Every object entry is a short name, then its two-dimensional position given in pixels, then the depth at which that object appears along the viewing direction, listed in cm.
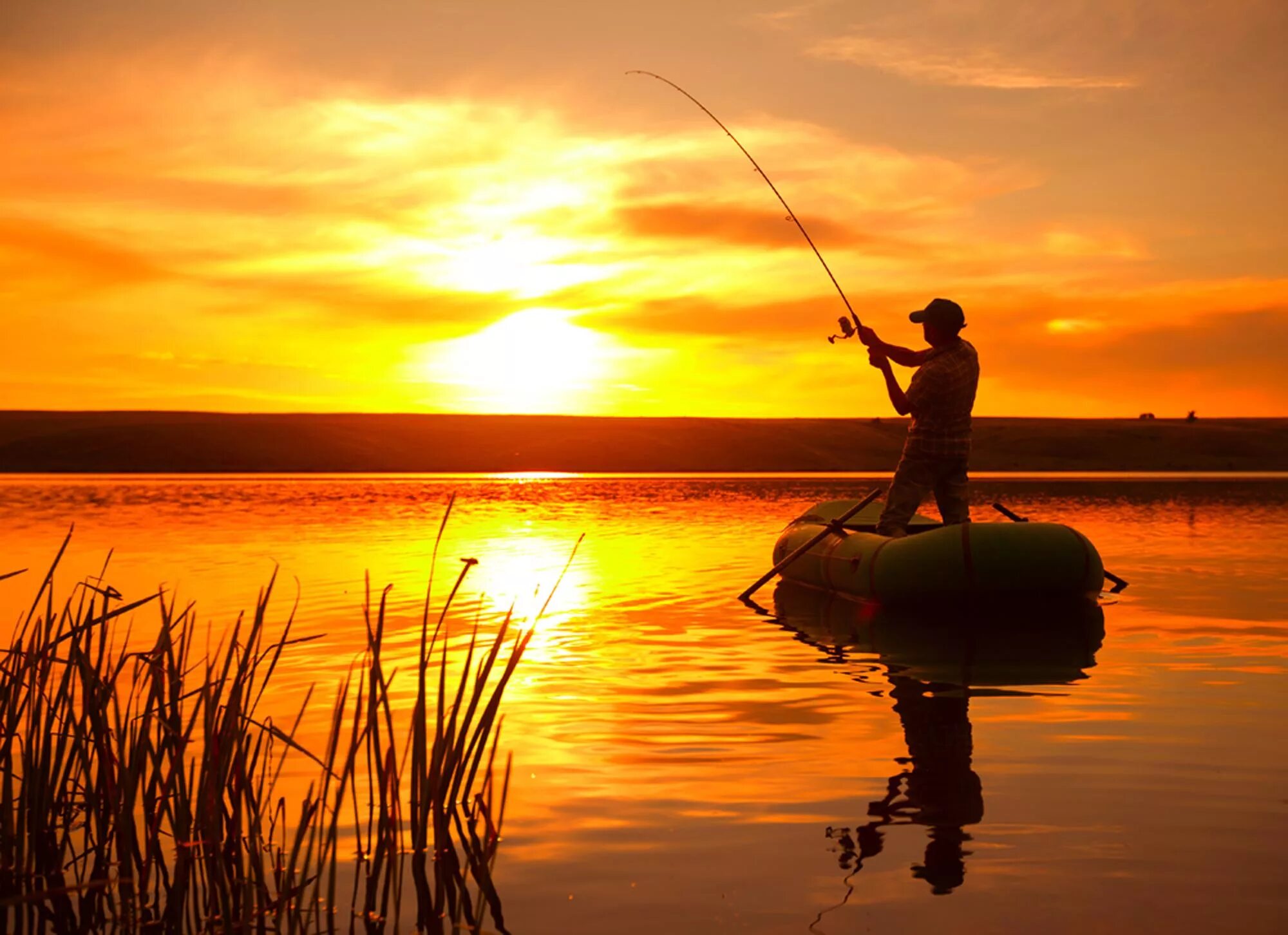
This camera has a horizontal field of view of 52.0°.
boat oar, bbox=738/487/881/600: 1492
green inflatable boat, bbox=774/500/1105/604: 1260
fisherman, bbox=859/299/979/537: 1317
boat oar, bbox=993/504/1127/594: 1551
